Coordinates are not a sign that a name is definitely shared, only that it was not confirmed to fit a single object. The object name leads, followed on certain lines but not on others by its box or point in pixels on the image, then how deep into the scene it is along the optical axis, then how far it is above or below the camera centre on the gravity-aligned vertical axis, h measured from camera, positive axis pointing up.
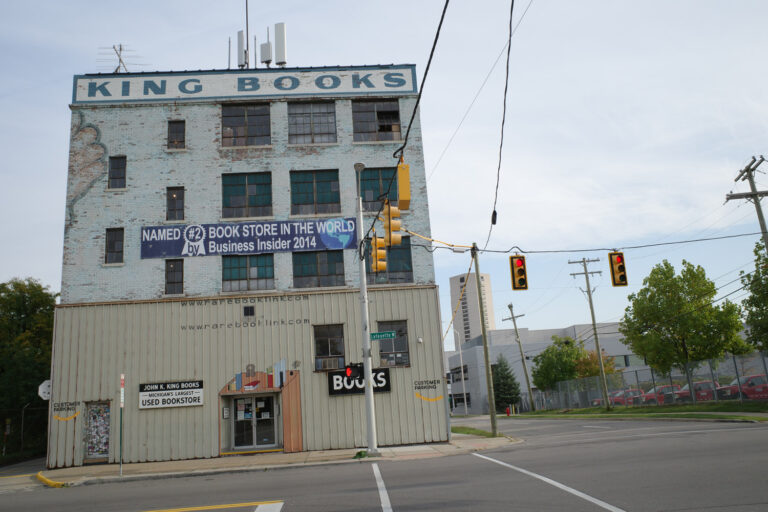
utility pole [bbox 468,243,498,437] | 25.21 +0.47
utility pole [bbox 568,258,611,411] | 42.38 +5.42
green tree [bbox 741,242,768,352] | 33.19 +3.45
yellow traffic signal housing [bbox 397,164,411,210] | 12.08 +4.08
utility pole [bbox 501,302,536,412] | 62.58 +6.46
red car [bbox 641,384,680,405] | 36.84 -1.63
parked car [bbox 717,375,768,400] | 27.88 -1.28
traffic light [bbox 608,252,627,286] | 21.77 +3.73
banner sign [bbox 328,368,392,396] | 23.39 +0.25
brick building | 23.12 +5.40
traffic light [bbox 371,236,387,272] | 16.69 +3.80
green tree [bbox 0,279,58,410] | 32.91 +6.43
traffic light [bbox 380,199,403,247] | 14.84 +4.09
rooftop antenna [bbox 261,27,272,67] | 27.83 +16.22
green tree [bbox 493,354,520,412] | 73.00 -0.93
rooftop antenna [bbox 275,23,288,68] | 27.66 +16.41
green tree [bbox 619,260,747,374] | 38.88 +3.12
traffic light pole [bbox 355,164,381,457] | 18.83 +0.96
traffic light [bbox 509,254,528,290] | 21.12 +3.75
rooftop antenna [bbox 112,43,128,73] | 28.45 +16.93
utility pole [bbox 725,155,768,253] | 29.38 +8.57
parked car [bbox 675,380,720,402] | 32.47 -1.40
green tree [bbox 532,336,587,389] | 64.25 +1.45
